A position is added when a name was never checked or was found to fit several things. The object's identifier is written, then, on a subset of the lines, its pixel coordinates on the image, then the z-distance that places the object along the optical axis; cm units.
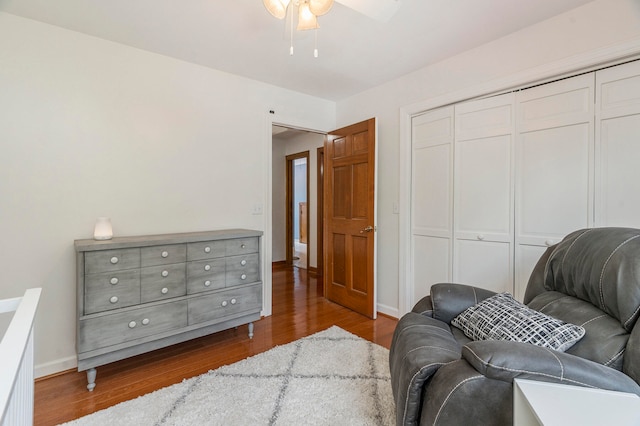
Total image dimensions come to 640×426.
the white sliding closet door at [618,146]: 182
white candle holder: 215
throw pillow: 126
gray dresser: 195
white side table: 87
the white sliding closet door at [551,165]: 201
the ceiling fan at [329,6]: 149
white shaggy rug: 164
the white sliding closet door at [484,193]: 239
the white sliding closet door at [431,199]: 278
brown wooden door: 315
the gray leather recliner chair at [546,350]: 102
